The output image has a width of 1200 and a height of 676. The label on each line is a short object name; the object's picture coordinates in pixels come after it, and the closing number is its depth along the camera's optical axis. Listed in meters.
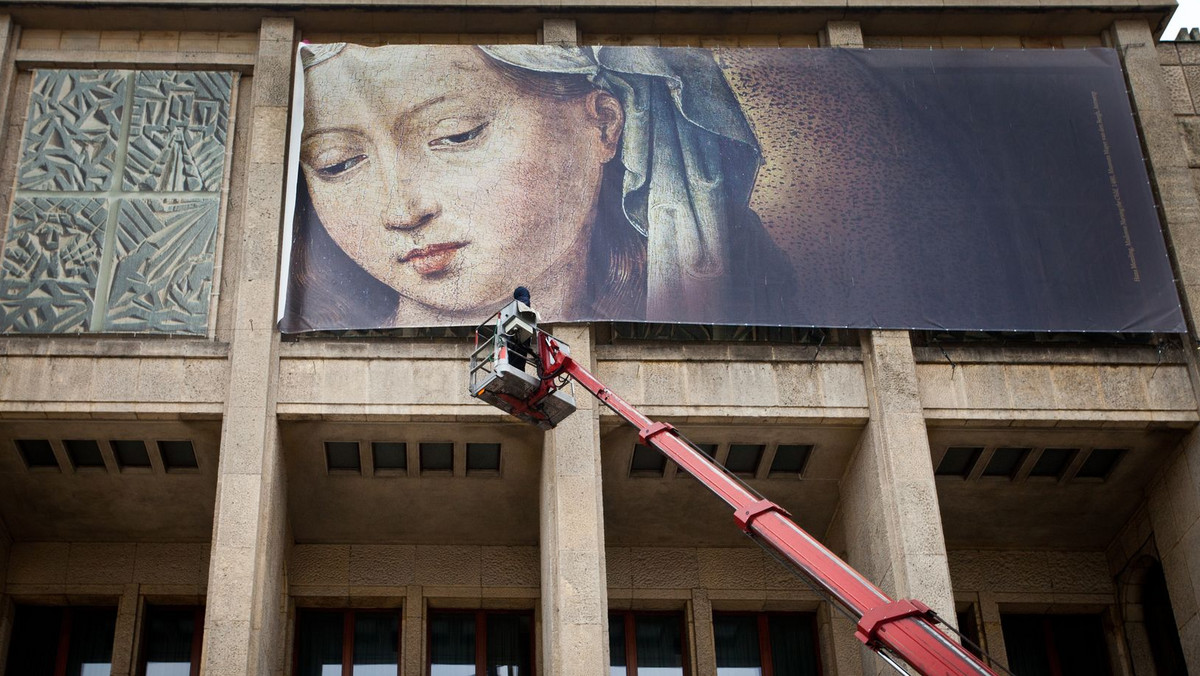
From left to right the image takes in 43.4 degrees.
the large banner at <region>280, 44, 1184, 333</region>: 25.41
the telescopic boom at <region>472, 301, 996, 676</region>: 17.81
